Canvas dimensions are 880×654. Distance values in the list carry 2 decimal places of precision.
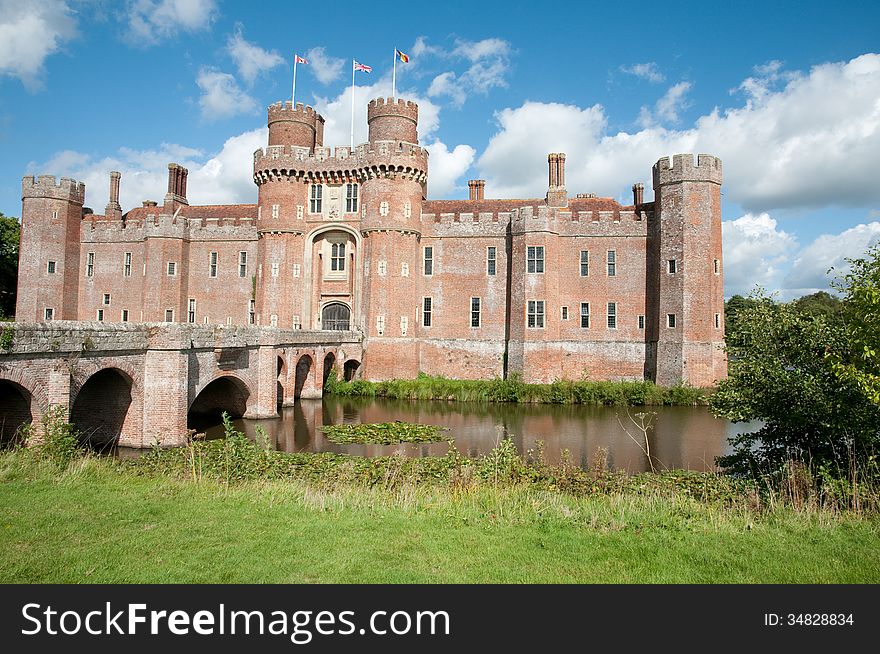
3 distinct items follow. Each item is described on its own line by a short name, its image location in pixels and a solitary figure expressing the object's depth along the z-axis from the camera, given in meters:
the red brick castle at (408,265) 30.62
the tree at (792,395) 9.39
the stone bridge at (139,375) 12.41
